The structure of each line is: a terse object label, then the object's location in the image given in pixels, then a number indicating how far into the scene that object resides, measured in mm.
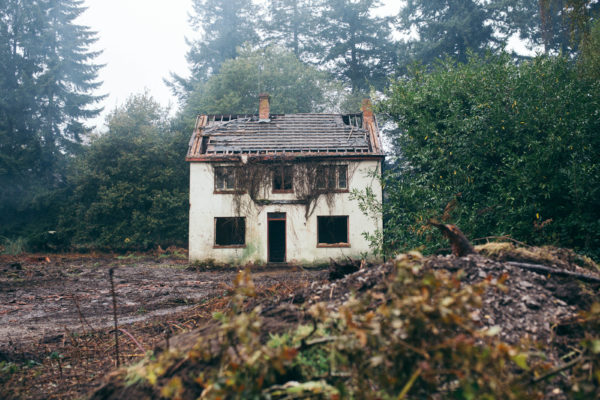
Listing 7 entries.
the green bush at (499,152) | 8125
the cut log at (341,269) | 4723
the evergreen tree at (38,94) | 25250
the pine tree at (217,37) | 40031
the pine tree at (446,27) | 28625
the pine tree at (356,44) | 35156
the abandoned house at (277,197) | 16500
